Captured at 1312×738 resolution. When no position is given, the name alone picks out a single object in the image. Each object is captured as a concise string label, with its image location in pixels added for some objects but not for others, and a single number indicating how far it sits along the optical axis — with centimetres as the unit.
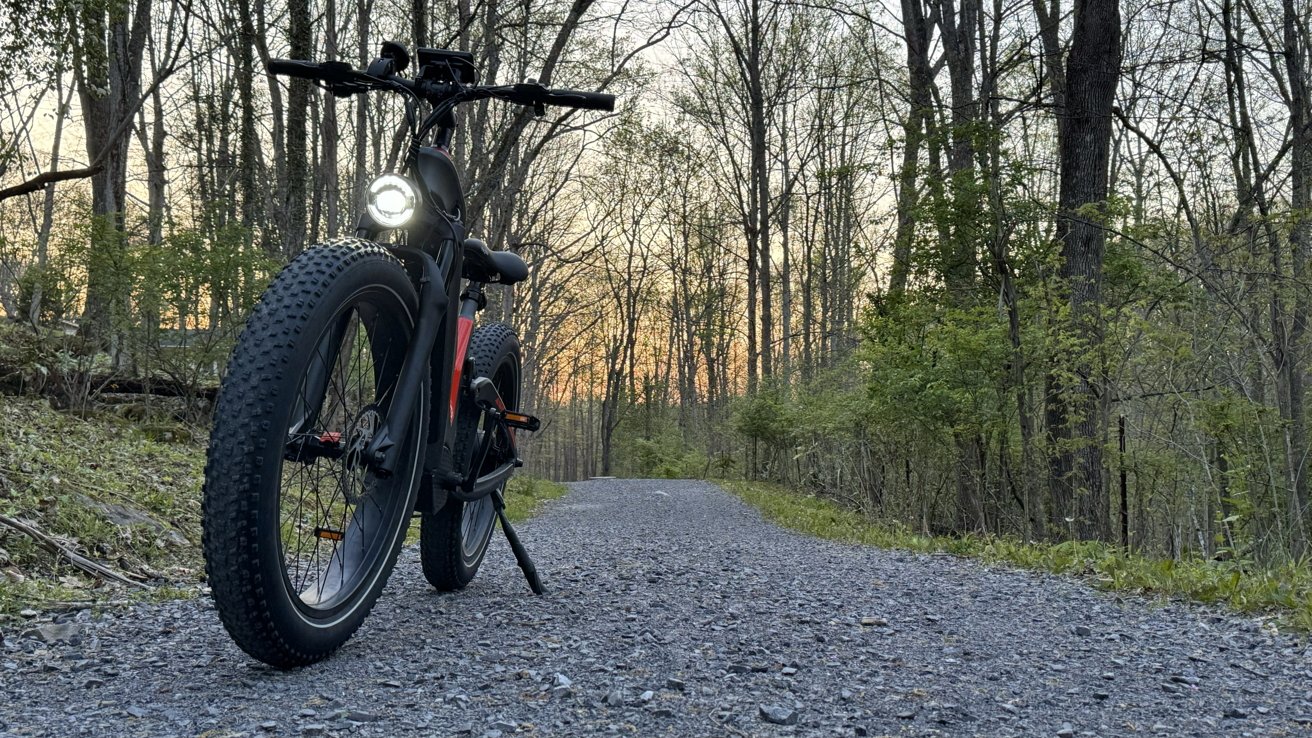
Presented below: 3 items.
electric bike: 210
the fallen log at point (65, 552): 383
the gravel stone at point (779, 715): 203
